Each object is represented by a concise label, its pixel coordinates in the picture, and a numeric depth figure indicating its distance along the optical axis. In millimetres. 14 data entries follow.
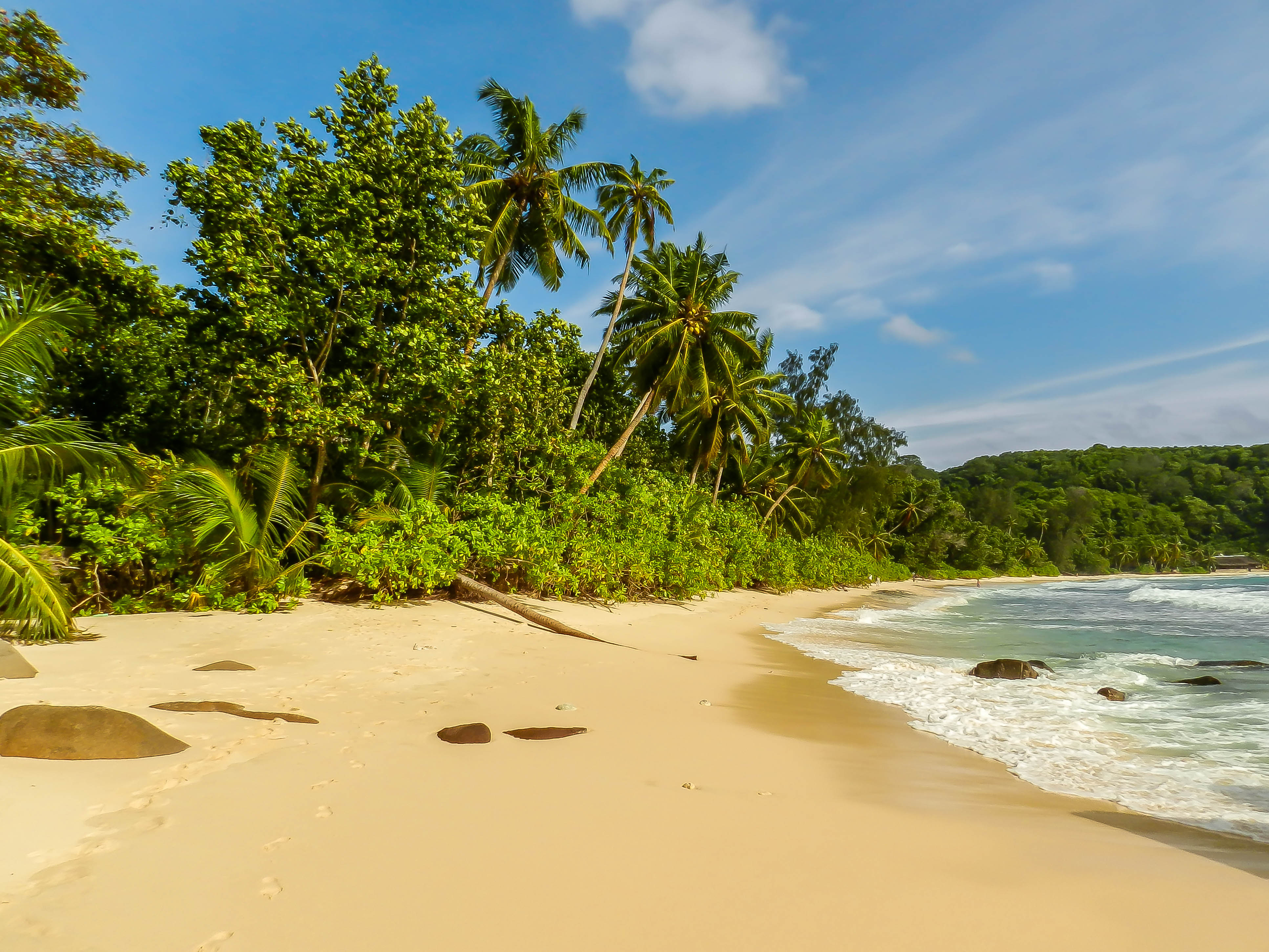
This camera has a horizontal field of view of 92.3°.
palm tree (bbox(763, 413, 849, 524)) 35500
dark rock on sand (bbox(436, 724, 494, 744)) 4152
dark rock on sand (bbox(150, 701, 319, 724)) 4195
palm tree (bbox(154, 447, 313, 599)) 7957
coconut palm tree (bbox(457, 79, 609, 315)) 16531
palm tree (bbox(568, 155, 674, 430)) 18734
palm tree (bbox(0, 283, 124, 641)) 5770
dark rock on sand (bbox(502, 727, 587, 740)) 4402
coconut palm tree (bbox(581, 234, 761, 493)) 21438
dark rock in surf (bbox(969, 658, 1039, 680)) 8492
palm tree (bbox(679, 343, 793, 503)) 25938
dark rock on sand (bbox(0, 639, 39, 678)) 4461
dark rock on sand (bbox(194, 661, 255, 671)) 5449
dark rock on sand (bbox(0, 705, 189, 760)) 3125
